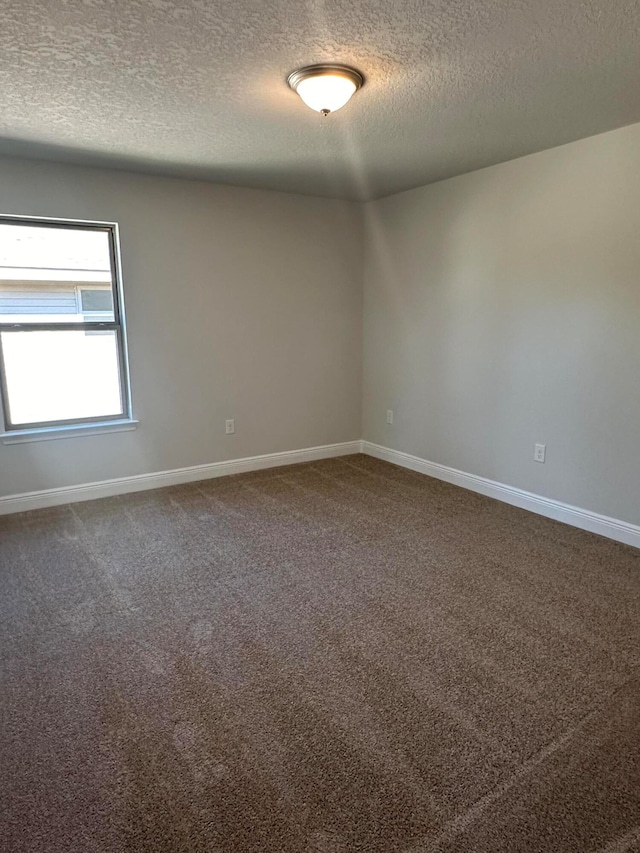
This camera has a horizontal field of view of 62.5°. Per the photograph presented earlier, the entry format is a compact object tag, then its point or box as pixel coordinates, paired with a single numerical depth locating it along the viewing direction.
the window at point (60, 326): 3.56
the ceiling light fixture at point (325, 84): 2.14
